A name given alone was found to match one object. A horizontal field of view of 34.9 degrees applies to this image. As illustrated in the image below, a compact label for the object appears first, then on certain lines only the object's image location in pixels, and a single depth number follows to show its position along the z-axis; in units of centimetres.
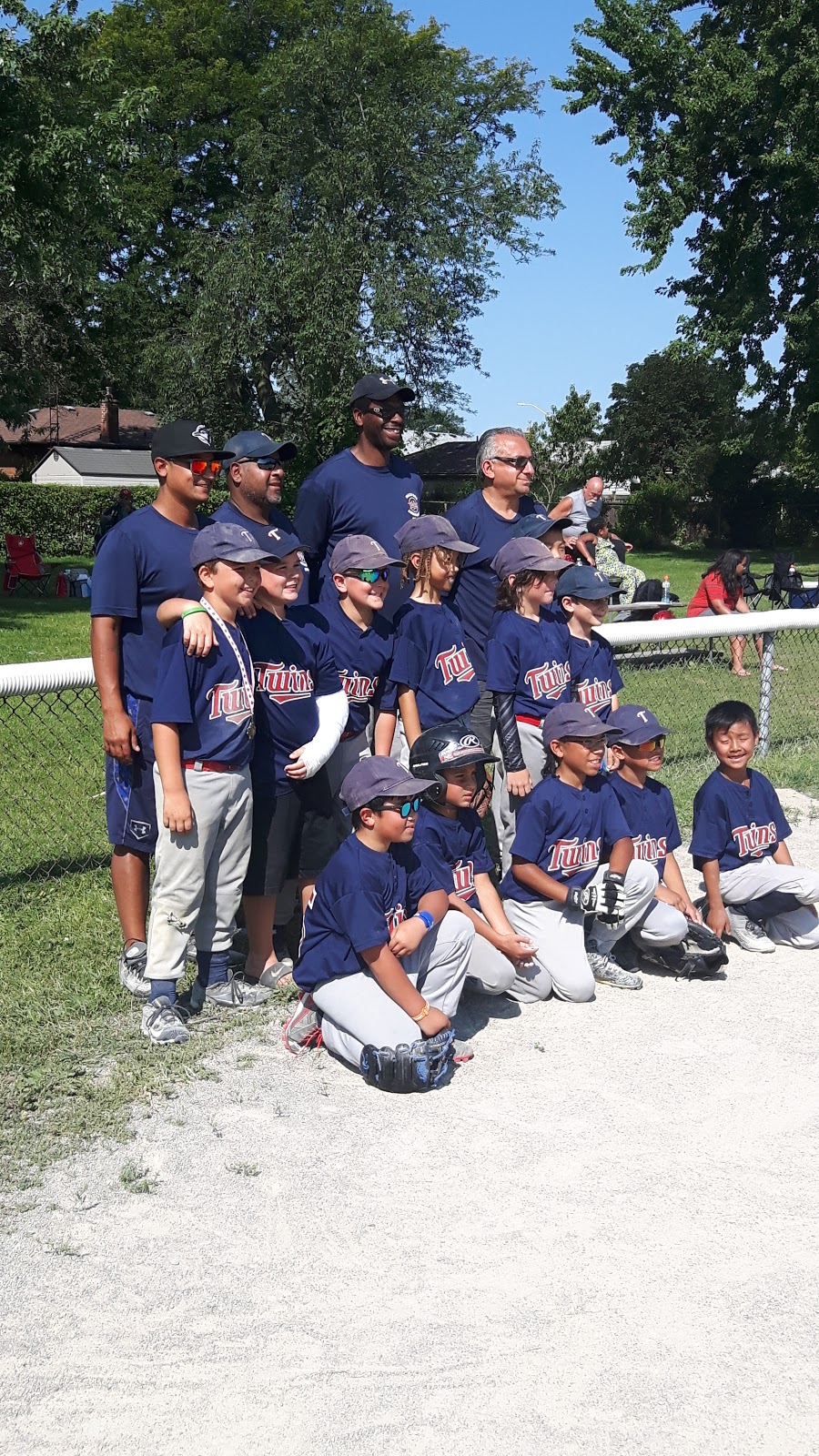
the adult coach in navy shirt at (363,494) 545
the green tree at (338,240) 2975
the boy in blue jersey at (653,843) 523
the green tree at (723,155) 2673
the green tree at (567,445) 4462
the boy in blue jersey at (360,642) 501
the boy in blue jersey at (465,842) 471
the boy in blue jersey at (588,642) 579
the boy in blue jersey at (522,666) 542
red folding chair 2066
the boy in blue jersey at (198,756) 434
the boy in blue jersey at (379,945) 409
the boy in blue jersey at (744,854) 553
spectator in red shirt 1277
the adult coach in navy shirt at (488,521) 566
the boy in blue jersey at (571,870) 501
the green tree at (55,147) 1570
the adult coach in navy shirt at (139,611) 457
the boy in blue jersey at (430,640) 518
